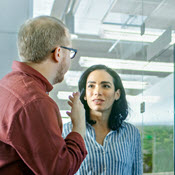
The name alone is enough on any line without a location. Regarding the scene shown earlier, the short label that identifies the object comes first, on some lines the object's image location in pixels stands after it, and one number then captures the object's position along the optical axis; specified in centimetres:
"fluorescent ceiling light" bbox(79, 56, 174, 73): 281
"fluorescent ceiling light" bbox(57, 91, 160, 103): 274
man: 137
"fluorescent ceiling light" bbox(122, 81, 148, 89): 281
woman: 227
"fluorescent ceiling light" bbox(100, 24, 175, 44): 295
